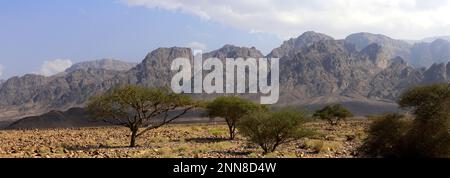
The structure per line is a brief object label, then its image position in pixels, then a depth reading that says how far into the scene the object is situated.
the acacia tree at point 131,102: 34.53
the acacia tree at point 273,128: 27.67
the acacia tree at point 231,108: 43.81
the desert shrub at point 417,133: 19.38
